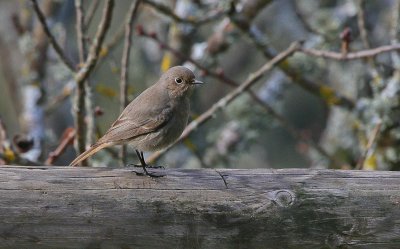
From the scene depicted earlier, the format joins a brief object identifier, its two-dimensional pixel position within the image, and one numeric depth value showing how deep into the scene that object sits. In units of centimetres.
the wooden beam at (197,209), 616
